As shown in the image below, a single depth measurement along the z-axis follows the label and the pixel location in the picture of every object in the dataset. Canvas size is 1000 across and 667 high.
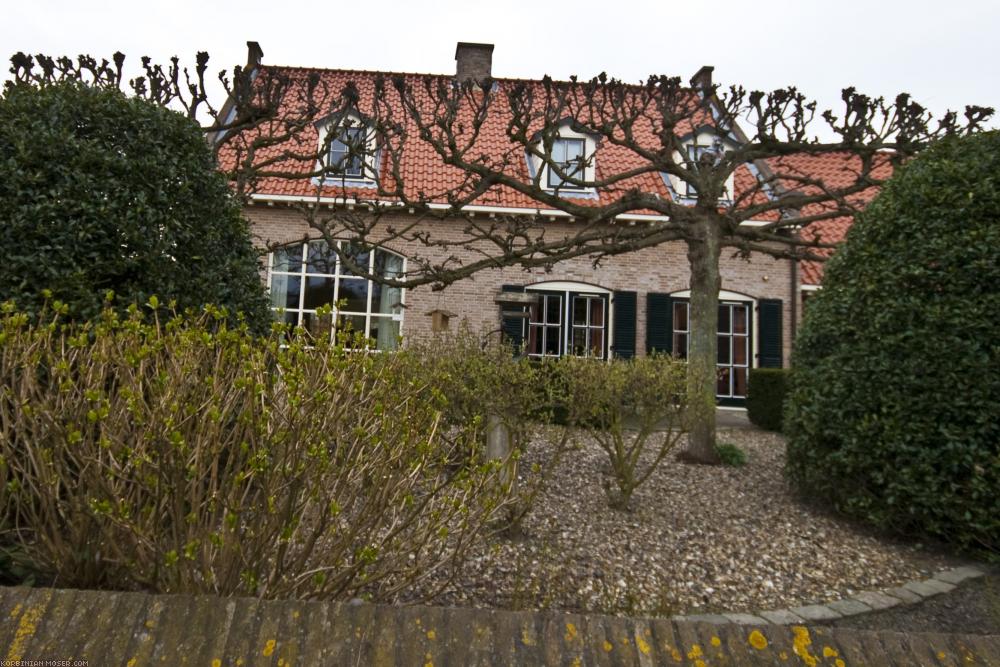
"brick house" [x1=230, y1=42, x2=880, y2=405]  13.14
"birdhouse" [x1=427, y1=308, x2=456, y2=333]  9.87
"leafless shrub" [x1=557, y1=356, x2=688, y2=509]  5.27
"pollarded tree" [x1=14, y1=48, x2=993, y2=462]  7.39
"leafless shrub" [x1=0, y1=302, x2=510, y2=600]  2.01
